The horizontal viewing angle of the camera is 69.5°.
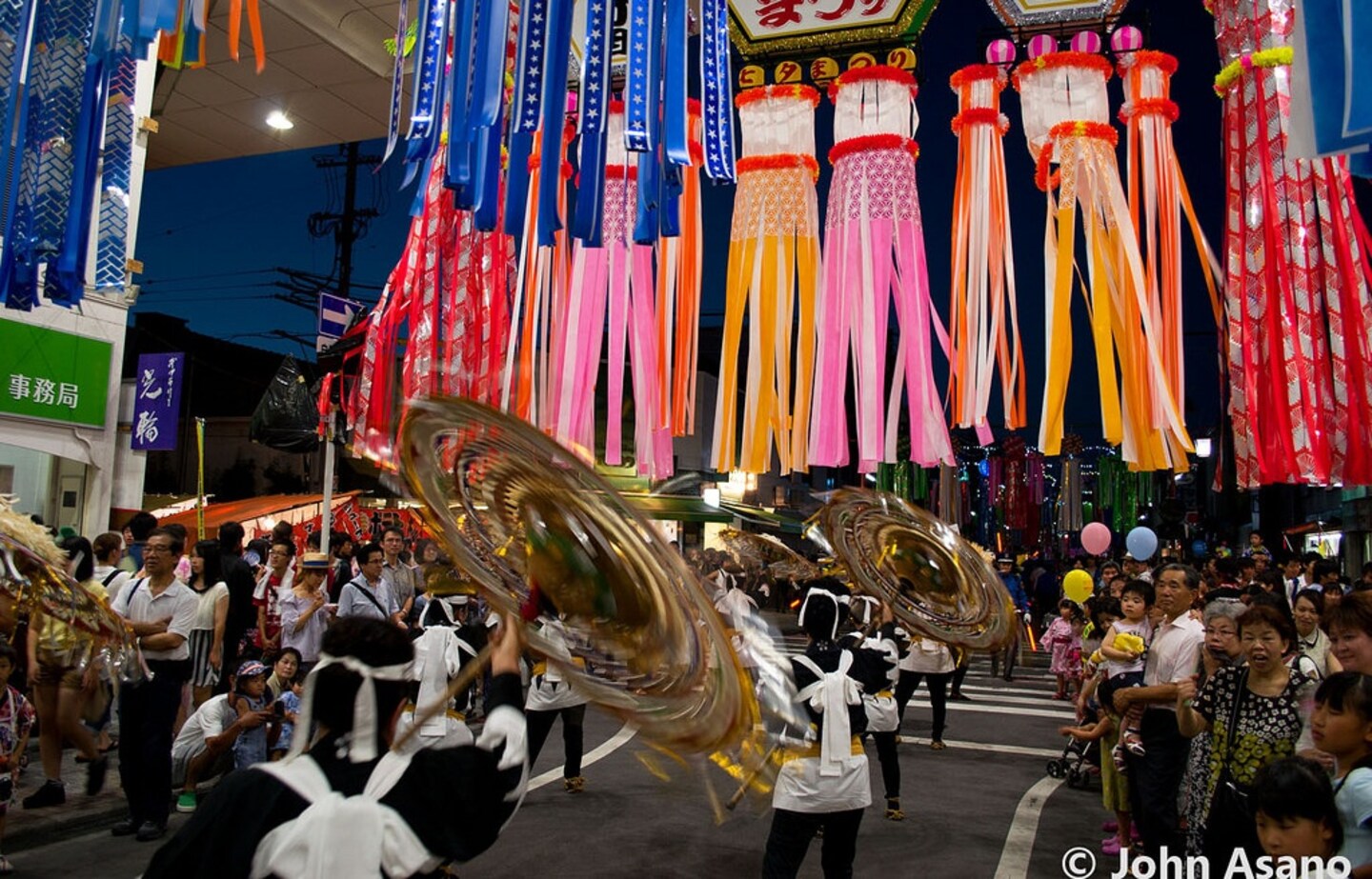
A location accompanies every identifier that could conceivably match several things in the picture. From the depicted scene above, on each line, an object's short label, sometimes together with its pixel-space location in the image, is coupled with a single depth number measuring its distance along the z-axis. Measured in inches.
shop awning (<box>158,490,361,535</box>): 607.2
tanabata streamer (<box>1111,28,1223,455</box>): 243.8
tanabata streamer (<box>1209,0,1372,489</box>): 206.2
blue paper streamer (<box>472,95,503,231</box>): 200.2
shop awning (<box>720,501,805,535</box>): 939.3
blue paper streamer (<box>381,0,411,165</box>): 240.4
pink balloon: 729.0
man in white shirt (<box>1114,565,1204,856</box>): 181.3
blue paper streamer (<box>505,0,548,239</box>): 202.7
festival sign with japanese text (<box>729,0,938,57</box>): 278.2
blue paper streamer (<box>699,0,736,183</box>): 246.1
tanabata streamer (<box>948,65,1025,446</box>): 256.1
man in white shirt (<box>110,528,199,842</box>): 204.5
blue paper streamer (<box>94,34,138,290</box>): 218.5
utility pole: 863.7
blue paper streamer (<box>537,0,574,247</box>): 201.2
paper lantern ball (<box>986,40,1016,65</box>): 275.9
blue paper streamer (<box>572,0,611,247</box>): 208.1
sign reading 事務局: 400.2
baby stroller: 280.4
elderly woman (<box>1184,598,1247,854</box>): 147.6
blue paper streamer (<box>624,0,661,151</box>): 202.5
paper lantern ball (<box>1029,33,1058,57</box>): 270.5
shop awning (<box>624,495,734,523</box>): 729.6
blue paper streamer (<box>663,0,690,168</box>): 206.7
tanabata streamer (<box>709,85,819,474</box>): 270.7
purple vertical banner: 466.3
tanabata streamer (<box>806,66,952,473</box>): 255.1
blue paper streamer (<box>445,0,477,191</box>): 197.6
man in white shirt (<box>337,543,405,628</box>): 261.7
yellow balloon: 462.3
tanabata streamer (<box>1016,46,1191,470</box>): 235.5
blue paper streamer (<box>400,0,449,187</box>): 213.9
